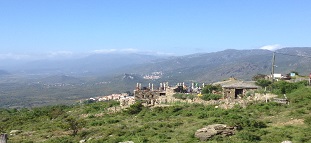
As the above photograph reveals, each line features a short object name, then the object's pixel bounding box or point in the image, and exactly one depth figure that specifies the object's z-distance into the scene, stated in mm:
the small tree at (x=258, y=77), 49950
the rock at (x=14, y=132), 29217
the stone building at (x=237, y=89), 35872
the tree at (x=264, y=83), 38553
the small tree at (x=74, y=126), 24558
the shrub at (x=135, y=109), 31562
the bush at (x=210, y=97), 34125
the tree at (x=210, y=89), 39906
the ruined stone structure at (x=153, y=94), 38369
